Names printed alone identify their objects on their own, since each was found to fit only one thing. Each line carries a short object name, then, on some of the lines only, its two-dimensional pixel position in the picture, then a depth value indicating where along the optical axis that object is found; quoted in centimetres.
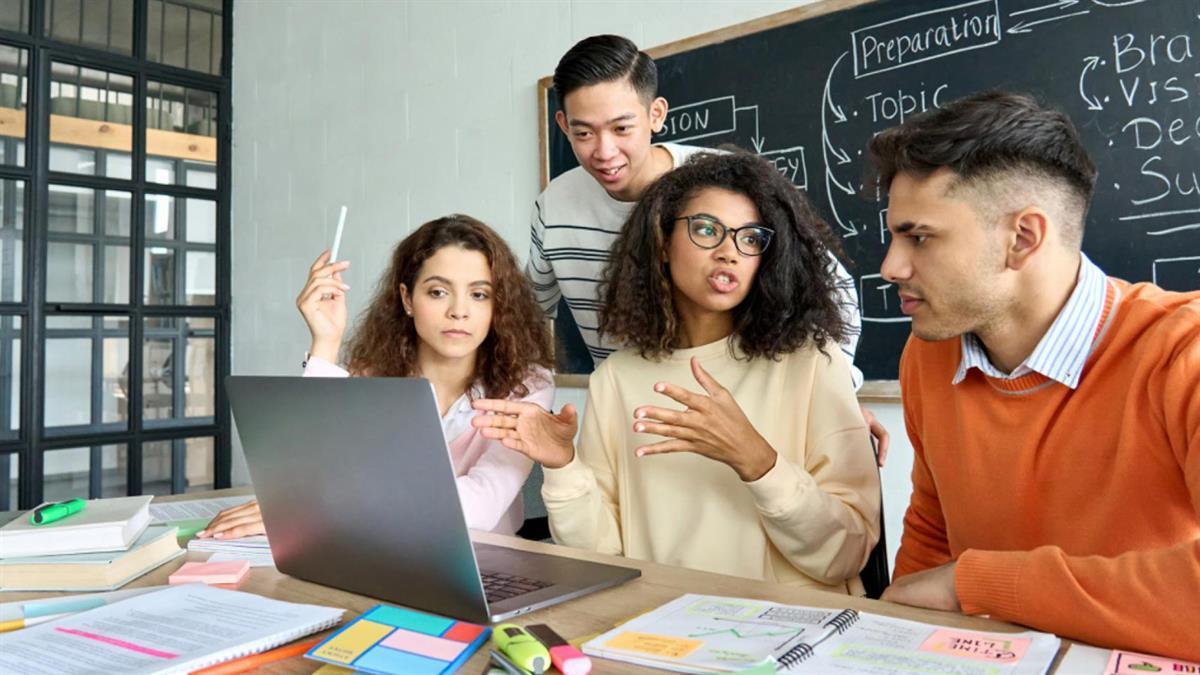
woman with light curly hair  174
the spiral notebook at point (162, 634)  78
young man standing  181
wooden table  85
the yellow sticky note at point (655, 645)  76
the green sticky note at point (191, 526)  137
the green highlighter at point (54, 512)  120
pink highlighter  73
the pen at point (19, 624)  92
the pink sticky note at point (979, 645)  74
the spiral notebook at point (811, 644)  72
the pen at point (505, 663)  73
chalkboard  188
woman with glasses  127
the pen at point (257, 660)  78
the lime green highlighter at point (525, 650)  72
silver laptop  86
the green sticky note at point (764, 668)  69
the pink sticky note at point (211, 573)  110
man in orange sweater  102
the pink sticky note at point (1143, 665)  72
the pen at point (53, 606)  97
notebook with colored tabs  76
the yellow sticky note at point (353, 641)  79
